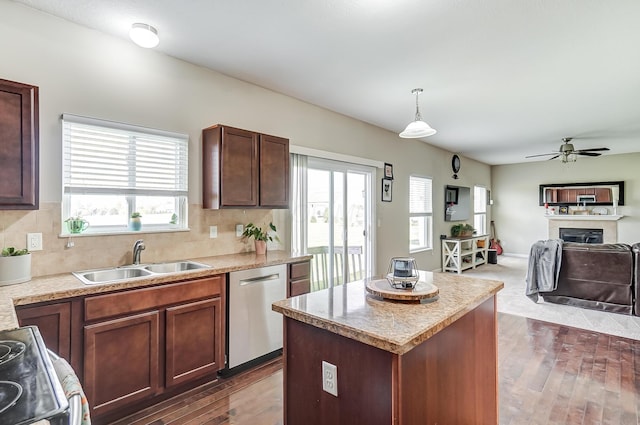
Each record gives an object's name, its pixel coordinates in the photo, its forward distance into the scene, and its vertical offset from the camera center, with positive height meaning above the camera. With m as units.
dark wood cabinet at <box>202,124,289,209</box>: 2.89 +0.43
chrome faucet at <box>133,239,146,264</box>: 2.53 -0.27
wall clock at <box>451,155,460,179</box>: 7.46 +1.13
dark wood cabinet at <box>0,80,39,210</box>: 1.88 +0.40
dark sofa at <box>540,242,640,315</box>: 4.13 -0.82
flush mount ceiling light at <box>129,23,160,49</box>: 2.34 +1.28
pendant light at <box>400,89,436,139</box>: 3.19 +0.82
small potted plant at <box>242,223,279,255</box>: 3.28 -0.21
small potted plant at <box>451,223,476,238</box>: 7.20 -0.36
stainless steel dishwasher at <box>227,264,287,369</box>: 2.64 -0.82
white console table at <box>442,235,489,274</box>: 6.68 -0.81
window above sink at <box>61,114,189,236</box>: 2.41 +0.31
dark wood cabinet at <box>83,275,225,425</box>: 1.98 -0.85
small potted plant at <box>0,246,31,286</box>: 1.90 -0.30
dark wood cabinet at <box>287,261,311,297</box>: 3.09 -0.61
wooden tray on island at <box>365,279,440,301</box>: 1.55 -0.37
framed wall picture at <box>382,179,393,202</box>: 5.29 +0.40
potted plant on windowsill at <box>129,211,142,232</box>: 2.64 -0.06
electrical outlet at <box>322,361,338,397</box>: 1.34 -0.67
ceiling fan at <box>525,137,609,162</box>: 5.94 +1.12
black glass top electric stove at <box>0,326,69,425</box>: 0.70 -0.42
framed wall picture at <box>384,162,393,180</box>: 5.34 +0.71
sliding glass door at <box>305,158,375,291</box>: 4.13 -0.09
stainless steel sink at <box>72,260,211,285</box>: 2.36 -0.42
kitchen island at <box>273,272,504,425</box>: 1.20 -0.59
